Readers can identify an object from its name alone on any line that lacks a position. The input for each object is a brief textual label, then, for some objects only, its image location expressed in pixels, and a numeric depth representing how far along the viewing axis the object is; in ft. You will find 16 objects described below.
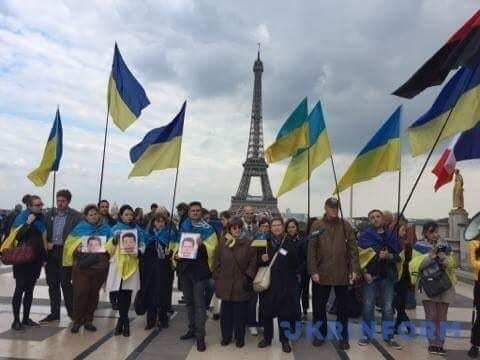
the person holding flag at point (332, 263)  20.88
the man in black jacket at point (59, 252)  24.61
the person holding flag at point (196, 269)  21.04
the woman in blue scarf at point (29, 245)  22.89
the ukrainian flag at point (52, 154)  29.53
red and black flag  19.67
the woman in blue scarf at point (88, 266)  22.76
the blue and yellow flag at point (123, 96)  29.53
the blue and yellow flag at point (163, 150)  26.50
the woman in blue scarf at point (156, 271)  23.40
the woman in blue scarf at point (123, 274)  22.03
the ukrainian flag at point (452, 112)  20.61
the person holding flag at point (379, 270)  21.89
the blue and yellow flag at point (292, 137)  27.73
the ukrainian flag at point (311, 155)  26.89
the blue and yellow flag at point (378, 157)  24.62
